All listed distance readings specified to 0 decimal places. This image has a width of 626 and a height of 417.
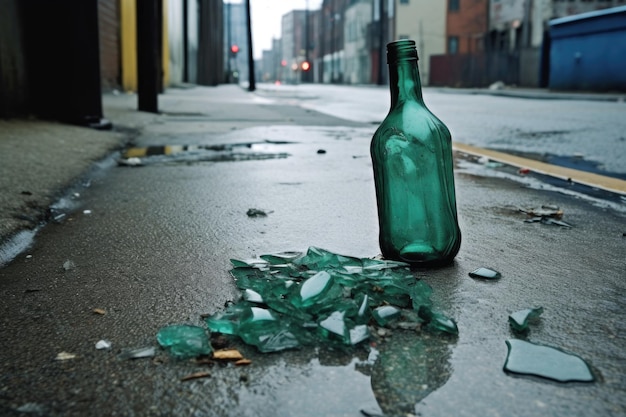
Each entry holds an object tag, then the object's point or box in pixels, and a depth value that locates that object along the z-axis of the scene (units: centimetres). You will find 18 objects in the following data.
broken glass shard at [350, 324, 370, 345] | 105
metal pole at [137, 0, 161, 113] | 638
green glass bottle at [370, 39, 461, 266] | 146
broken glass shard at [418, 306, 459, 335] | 110
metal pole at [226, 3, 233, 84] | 3760
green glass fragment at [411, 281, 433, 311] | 120
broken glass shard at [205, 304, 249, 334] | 109
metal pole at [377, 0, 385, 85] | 3665
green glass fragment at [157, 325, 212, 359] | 102
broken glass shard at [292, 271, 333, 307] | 113
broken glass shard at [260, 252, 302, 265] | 148
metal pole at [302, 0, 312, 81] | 6863
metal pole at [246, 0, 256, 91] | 1862
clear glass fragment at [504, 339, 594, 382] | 95
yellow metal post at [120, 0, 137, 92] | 1098
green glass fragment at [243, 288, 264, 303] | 120
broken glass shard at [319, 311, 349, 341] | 105
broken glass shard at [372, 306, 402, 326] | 113
